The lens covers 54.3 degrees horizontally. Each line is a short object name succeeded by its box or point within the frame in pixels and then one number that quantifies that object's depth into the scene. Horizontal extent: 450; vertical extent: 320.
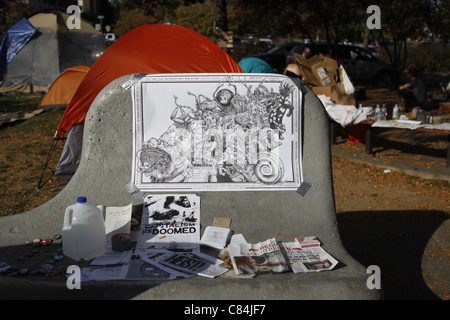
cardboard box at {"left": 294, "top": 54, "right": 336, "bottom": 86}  8.36
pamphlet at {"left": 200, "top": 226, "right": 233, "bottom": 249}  2.80
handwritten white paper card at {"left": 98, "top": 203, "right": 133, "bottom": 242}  2.85
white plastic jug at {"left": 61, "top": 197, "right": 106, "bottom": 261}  2.56
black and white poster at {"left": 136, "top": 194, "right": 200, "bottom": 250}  2.82
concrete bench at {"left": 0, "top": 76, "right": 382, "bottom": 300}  2.95
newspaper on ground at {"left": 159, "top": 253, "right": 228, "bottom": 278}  2.43
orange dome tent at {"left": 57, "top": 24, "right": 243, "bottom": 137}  6.06
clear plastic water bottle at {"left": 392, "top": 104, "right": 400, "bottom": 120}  7.51
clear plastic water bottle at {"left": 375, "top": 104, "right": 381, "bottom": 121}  7.45
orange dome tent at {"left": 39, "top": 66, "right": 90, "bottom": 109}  10.45
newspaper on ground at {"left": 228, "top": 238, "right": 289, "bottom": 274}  2.46
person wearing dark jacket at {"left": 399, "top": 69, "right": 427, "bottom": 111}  10.81
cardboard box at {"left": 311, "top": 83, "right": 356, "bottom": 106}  8.27
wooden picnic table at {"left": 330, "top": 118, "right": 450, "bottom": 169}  7.32
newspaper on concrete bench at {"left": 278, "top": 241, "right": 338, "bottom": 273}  2.49
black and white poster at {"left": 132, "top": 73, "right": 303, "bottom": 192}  3.12
